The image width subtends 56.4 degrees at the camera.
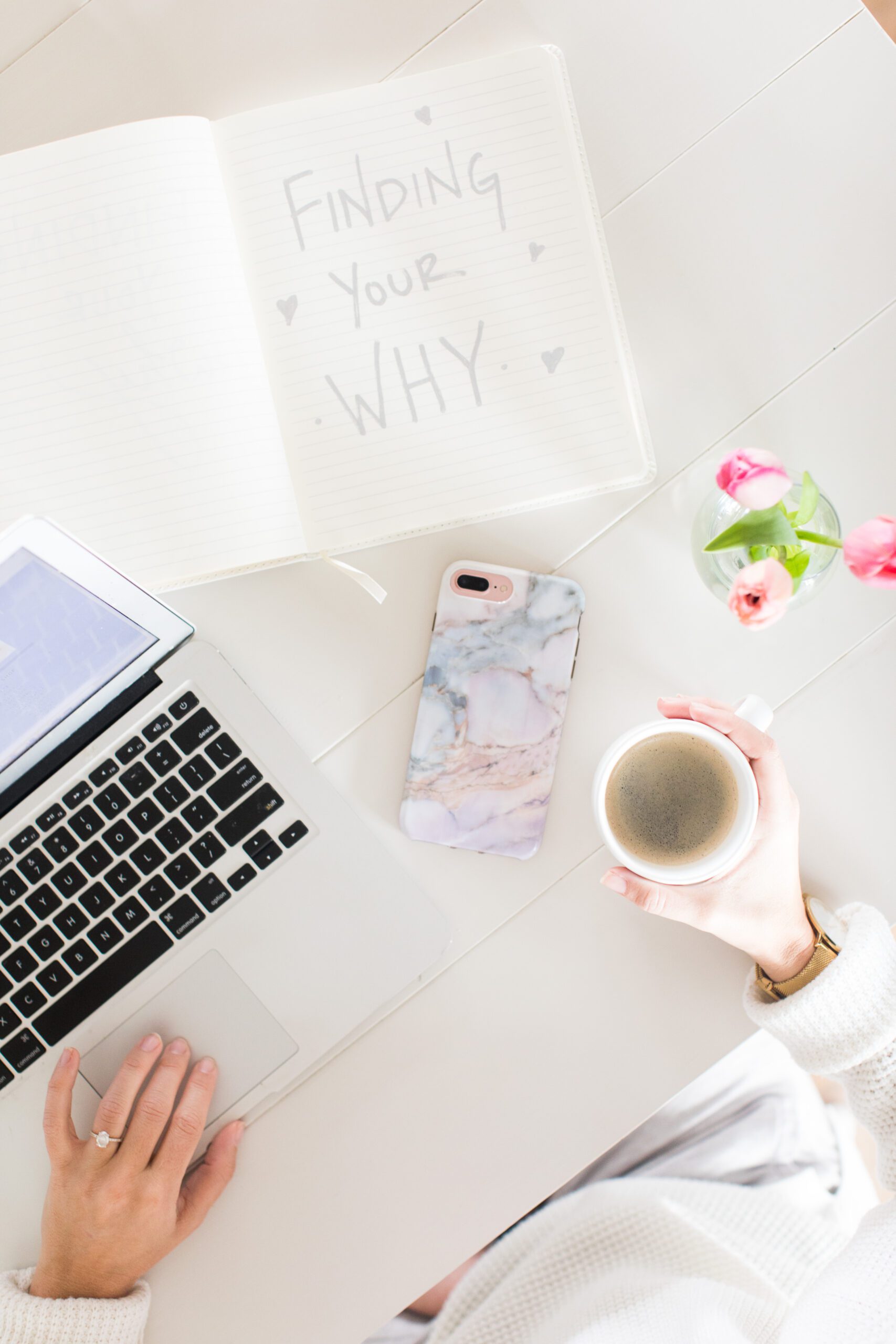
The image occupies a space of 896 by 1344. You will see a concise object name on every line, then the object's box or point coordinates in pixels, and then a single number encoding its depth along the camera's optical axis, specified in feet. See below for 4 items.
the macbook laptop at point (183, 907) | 1.89
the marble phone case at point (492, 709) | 1.94
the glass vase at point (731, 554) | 1.73
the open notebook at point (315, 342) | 1.94
